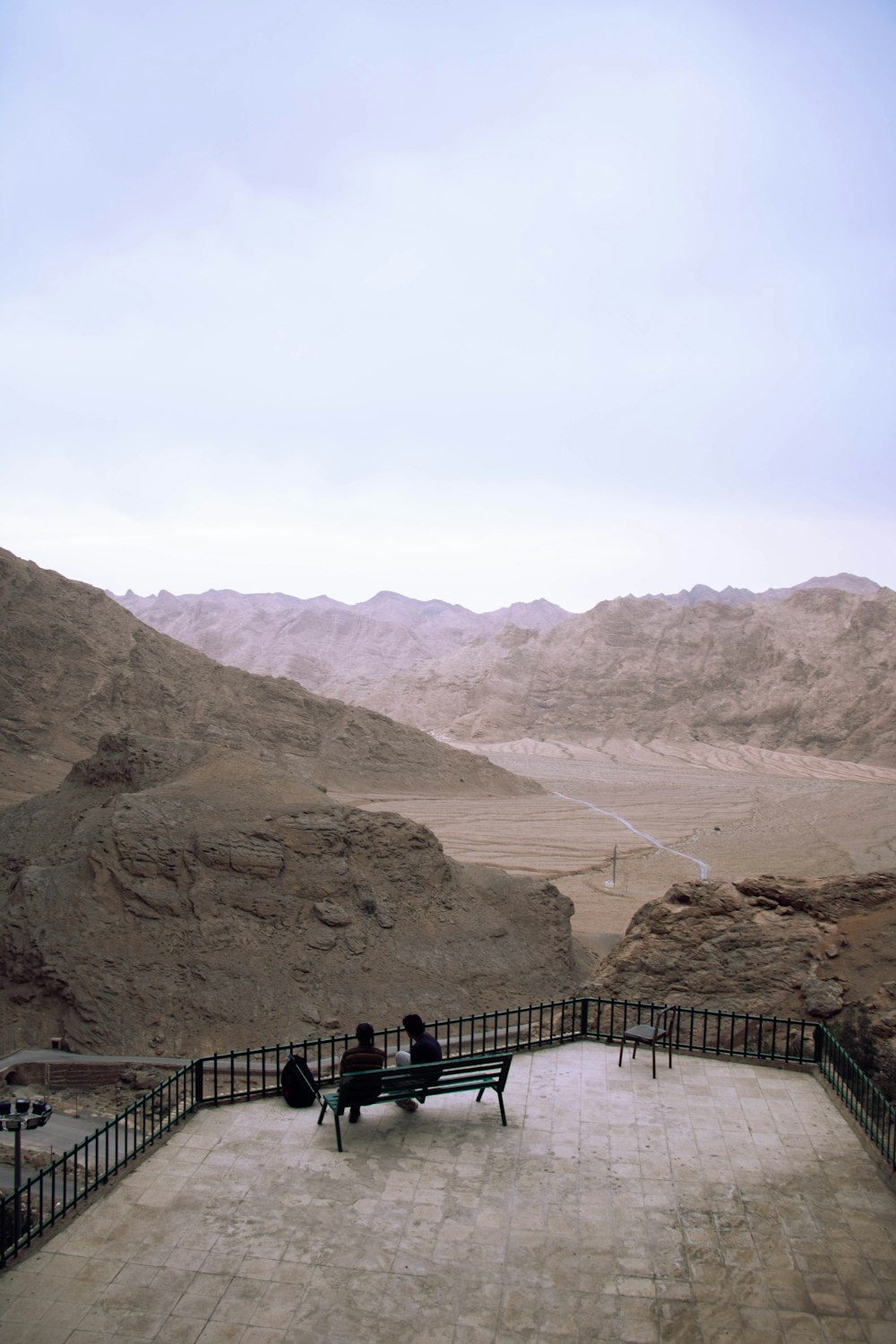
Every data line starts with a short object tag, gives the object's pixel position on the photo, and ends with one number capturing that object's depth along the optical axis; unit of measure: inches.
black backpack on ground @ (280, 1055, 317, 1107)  339.6
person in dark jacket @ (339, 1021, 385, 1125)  332.8
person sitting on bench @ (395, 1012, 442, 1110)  339.0
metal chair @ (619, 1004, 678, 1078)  366.9
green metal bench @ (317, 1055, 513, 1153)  319.3
